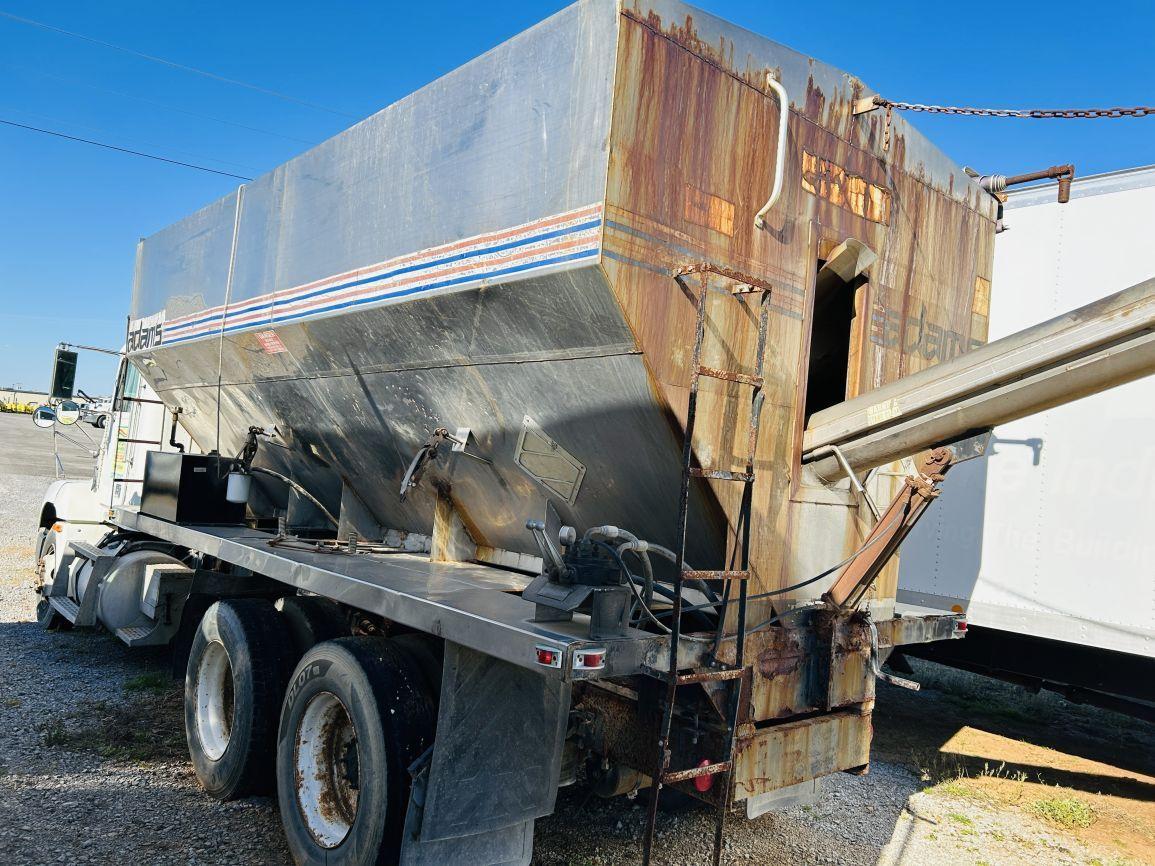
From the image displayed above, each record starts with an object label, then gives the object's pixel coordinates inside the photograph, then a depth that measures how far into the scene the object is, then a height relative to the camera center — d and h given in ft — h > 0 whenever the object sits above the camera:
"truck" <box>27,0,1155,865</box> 10.27 +1.10
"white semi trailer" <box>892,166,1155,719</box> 17.67 +0.19
